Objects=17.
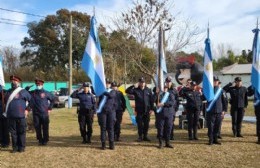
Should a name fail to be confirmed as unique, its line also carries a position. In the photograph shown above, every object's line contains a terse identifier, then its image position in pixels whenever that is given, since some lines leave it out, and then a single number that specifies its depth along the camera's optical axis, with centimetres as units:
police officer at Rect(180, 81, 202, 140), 1212
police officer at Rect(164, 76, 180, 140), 1095
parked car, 3074
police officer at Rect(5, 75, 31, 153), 997
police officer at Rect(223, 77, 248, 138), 1238
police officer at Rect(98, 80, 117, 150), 1035
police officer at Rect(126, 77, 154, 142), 1176
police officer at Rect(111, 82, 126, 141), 1188
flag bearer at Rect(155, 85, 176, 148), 1051
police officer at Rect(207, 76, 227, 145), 1093
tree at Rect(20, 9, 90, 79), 4350
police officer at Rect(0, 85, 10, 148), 1062
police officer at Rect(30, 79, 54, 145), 1091
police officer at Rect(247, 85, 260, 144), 1130
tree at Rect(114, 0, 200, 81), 1736
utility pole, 2600
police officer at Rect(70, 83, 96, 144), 1132
